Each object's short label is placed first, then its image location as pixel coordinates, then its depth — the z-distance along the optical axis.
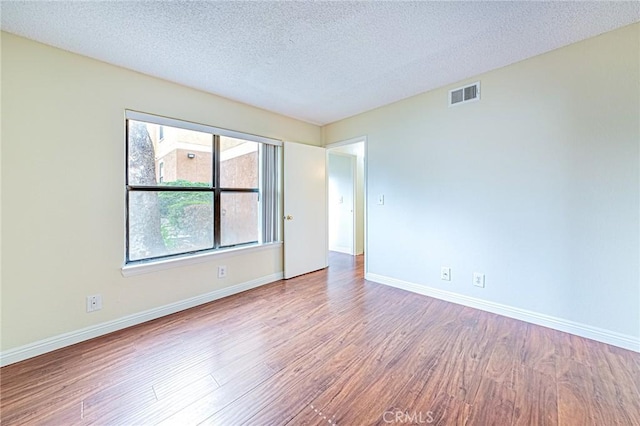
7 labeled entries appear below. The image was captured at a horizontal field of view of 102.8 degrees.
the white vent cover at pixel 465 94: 2.58
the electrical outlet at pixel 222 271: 2.97
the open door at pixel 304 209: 3.65
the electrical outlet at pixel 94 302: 2.14
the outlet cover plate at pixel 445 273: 2.84
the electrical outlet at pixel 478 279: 2.61
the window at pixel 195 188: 2.46
